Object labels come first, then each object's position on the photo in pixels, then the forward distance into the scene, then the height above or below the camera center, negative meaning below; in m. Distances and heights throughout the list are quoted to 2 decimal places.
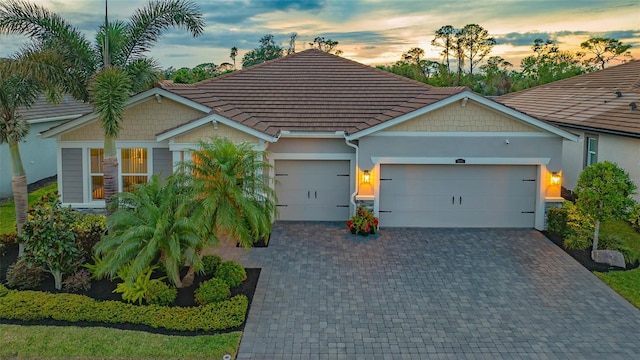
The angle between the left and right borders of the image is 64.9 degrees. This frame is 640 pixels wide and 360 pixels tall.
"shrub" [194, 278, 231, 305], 10.01 -2.67
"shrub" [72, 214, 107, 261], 11.83 -1.84
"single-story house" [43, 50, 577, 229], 15.09 +0.26
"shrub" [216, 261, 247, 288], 10.98 -2.51
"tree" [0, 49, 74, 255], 11.70 +1.61
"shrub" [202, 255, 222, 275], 11.43 -2.38
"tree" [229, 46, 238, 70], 56.56 +12.15
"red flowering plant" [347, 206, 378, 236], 15.02 -1.83
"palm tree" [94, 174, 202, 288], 9.97 -1.53
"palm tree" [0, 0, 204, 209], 11.96 +2.86
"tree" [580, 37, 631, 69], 47.69 +11.47
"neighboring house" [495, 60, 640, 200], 16.56 +2.04
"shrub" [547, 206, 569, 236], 14.77 -1.60
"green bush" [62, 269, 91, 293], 10.68 -2.68
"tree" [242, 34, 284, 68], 55.44 +12.15
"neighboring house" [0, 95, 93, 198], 19.77 +0.27
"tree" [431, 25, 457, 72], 53.75 +13.36
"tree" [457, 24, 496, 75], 53.06 +13.10
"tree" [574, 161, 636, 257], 12.70 -0.68
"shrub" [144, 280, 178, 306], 10.02 -2.72
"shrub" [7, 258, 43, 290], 10.84 -2.61
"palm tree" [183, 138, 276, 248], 10.60 -0.71
